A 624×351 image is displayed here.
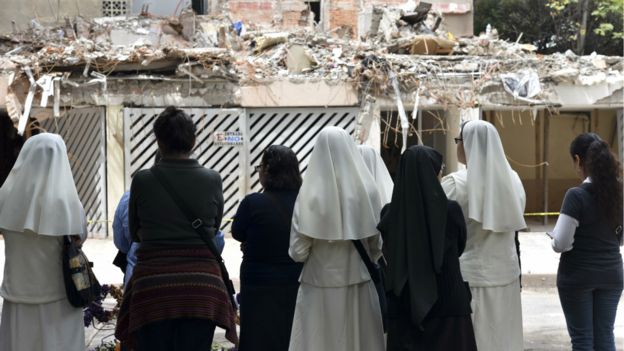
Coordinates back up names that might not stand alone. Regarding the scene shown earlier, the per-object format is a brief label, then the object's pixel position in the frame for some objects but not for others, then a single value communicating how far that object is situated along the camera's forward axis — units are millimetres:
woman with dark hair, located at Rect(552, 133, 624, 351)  5324
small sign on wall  13906
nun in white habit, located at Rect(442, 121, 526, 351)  5066
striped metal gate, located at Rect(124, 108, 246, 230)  13859
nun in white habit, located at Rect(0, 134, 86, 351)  4895
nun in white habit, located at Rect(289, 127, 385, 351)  4824
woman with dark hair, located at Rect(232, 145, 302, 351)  5156
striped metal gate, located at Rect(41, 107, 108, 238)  13891
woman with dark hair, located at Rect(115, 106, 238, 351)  4508
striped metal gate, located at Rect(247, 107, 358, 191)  14164
